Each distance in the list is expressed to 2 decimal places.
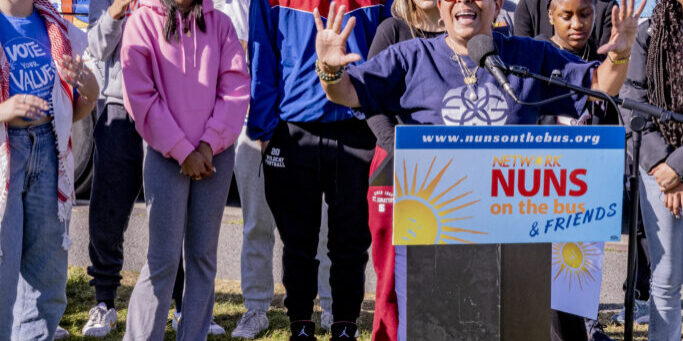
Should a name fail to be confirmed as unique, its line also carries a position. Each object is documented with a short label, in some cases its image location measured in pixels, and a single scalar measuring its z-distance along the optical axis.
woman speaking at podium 3.47
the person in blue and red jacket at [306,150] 4.48
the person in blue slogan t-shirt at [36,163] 3.83
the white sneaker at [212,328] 5.11
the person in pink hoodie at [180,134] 4.09
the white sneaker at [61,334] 4.96
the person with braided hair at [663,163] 4.17
